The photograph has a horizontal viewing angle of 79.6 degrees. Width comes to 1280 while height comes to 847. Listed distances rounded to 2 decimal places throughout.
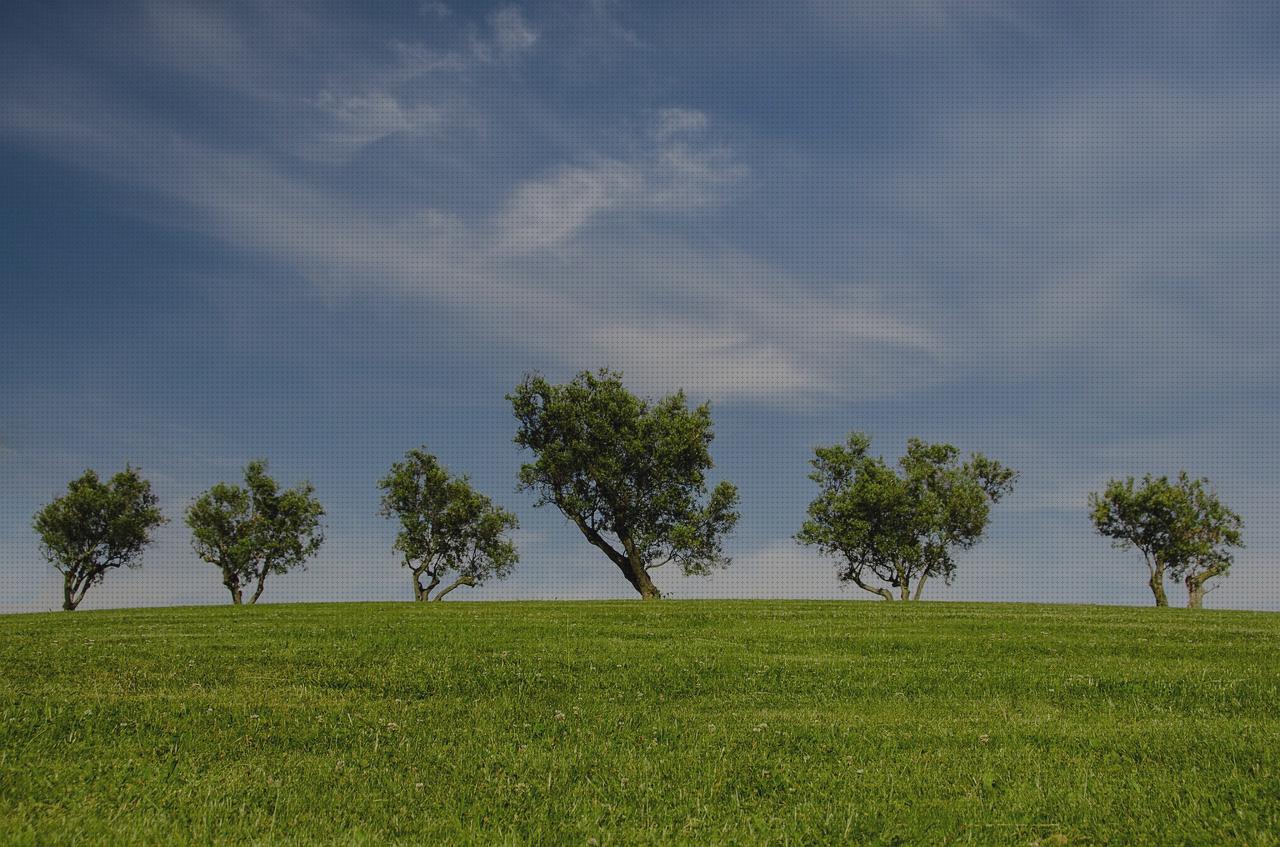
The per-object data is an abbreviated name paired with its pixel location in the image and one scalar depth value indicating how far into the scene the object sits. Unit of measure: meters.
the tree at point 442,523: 61.38
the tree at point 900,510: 61.88
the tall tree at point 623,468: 51.50
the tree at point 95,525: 60.09
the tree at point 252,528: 60.44
